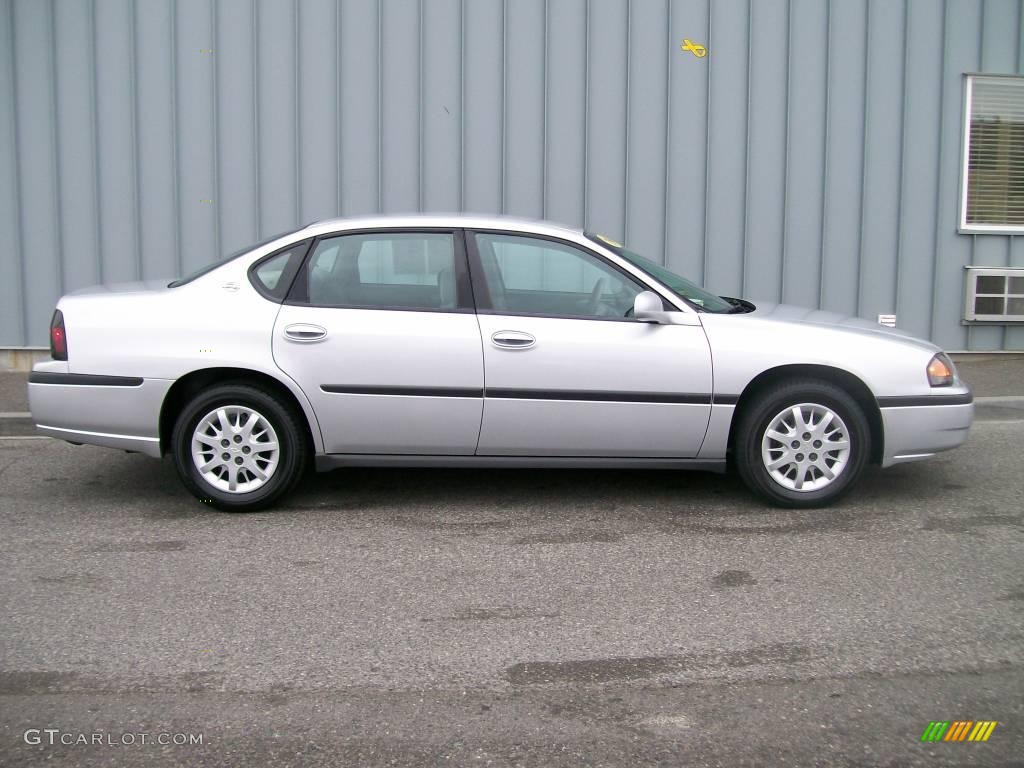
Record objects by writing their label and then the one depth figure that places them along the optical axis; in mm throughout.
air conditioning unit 9523
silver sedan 5176
